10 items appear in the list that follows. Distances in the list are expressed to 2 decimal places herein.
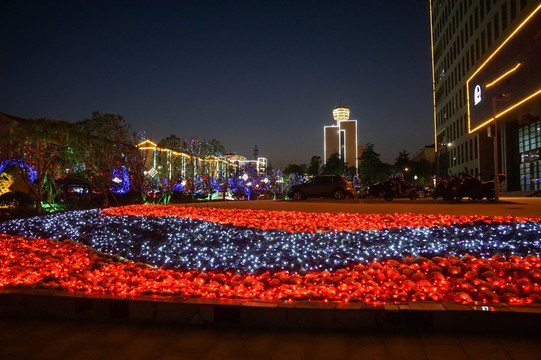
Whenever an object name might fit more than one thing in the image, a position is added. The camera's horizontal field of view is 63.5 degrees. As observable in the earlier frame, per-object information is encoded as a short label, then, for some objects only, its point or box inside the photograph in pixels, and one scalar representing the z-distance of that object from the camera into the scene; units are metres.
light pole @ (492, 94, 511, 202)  18.89
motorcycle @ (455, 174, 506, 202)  19.76
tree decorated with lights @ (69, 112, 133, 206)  22.70
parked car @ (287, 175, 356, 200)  24.16
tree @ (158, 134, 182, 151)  27.98
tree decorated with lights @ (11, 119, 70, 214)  18.52
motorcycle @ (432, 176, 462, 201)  20.34
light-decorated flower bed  4.59
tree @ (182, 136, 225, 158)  31.84
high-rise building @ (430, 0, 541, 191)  27.58
